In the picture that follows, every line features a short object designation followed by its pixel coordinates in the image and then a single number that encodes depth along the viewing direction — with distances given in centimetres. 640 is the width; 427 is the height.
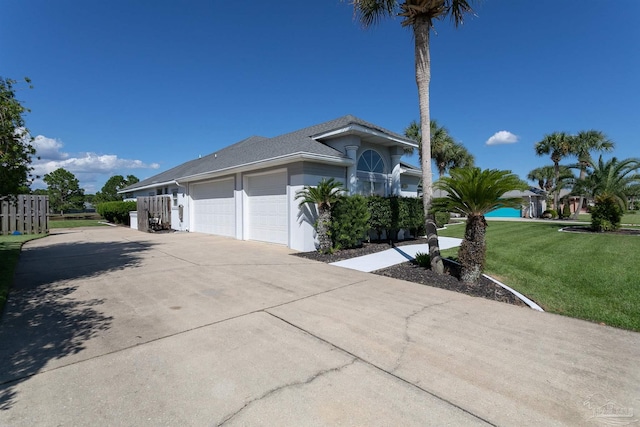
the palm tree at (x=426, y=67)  763
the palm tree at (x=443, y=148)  2669
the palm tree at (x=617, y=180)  1609
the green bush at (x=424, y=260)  823
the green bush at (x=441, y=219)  1804
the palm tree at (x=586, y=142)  3044
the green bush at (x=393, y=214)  1133
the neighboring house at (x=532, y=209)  3784
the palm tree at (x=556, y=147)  3306
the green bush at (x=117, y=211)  2360
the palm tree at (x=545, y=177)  3702
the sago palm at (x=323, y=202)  1012
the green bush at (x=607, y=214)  1611
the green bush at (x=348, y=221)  1023
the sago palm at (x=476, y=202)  645
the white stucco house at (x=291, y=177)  1111
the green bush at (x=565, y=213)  3319
